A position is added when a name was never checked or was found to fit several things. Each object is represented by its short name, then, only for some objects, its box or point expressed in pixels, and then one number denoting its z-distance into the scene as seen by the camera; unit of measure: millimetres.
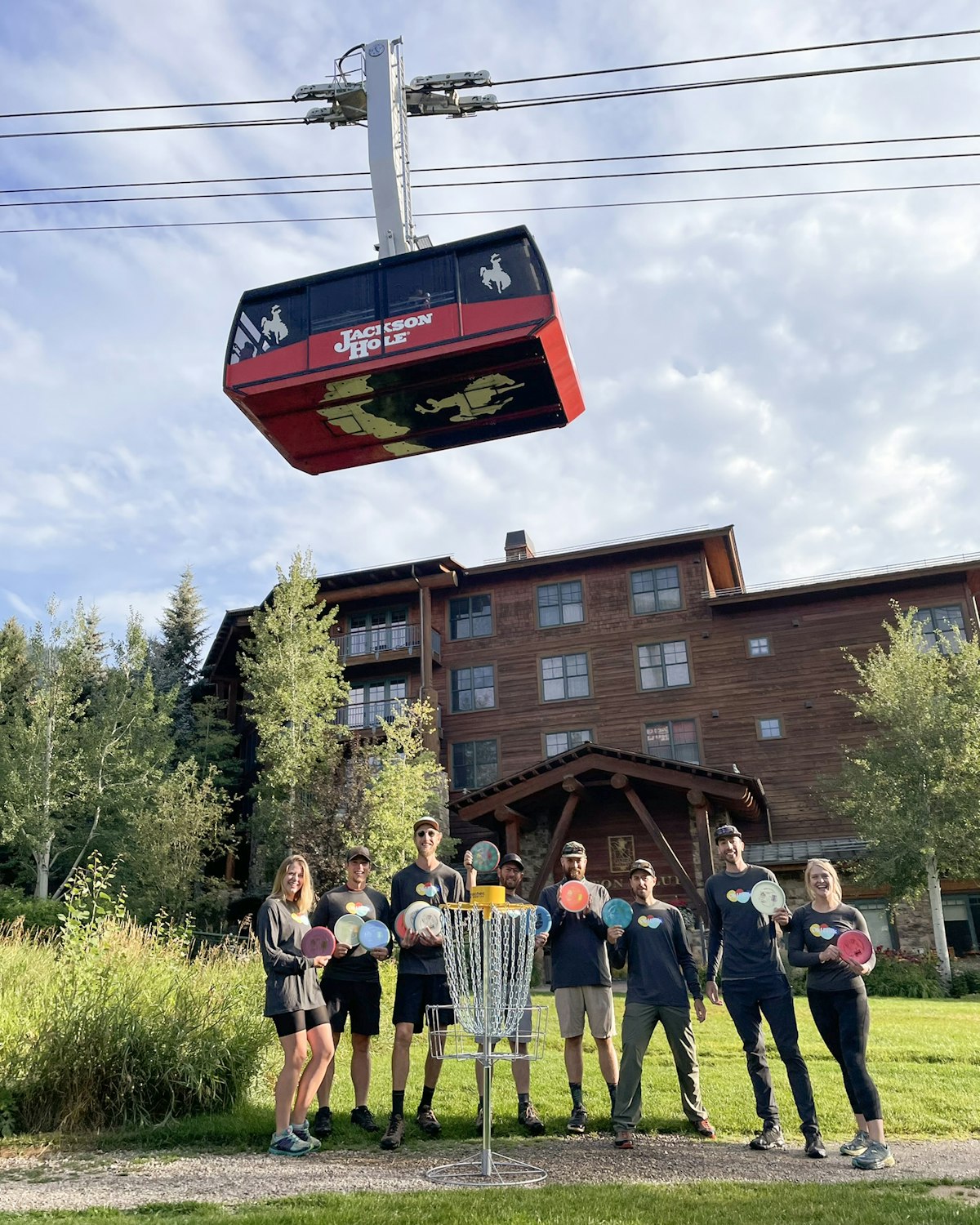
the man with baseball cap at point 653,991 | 6273
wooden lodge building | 22594
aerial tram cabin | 9141
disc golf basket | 5410
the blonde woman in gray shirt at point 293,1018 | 6086
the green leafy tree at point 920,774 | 19969
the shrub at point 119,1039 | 6953
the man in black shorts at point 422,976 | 6445
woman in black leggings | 5816
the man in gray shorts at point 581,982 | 6668
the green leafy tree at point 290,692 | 23859
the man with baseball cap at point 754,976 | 6184
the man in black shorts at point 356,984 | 6672
